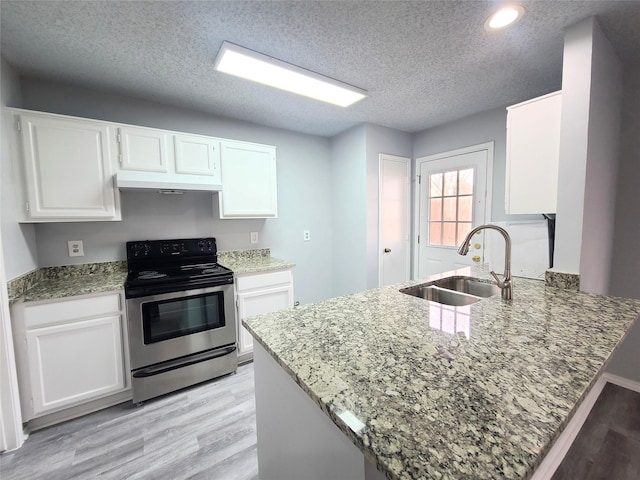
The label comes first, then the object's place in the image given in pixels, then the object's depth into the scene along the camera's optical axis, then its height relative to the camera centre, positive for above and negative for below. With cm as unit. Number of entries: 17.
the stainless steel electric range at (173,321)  197 -77
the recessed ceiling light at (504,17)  142 +106
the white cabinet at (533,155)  172 +39
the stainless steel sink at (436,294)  158 -47
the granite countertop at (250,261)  251 -43
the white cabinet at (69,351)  169 -84
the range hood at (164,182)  205 +31
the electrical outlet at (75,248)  219 -20
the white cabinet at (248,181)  256 +38
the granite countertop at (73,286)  172 -43
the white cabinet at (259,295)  244 -70
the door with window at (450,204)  285 +13
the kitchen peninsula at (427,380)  52 -43
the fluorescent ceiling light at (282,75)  173 +103
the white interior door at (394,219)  325 -3
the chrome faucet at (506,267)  138 -27
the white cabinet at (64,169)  184 +38
